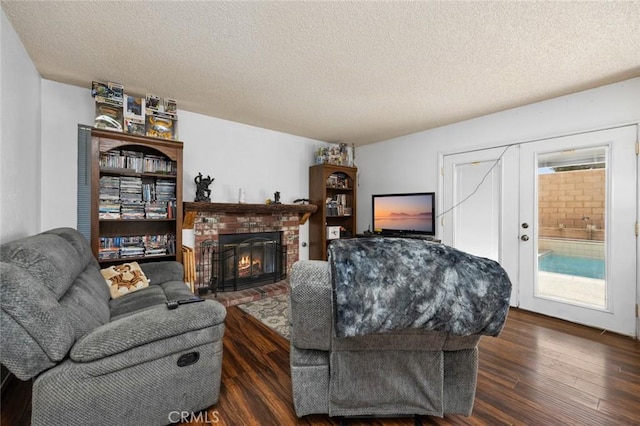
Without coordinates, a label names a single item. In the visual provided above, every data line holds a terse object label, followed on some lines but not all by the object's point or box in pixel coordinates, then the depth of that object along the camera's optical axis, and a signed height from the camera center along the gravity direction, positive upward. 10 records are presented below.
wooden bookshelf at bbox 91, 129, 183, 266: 2.47 +0.17
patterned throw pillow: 2.13 -0.56
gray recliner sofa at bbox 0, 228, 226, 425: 1.04 -0.61
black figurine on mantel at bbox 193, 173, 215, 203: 3.22 +0.29
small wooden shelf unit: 4.24 +0.16
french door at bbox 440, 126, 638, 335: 2.46 -0.09
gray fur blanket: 1.12 -0.36
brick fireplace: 3.27 -0.17
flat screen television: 3.80 -0.02
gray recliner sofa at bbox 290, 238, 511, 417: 1.13 -0.50
